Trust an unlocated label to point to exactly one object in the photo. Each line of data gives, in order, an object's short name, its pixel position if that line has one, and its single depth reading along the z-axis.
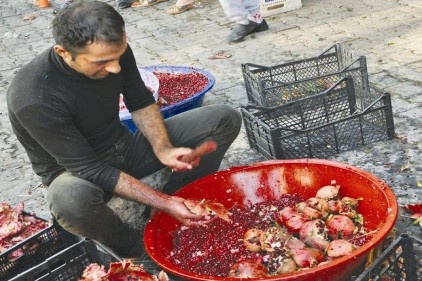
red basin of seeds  2.85
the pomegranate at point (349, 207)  3.32
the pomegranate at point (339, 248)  2.97
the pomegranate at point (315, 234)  3.16
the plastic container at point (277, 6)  8.29
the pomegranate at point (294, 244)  3.12
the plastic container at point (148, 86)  4.86
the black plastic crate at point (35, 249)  3.40
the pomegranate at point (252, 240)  3.24
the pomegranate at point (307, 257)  3.00
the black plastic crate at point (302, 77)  4.89
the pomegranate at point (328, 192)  3.45
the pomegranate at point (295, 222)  3.29
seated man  3.20
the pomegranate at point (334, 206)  3.37
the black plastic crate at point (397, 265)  2.60
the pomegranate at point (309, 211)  3.36
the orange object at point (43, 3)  11.41
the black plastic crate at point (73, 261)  3.11
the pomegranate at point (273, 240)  3.19
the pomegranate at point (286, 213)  3.37
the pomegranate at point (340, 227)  3.18
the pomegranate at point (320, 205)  3.38
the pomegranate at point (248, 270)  2.96
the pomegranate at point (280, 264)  3.01
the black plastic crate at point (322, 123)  4.32
